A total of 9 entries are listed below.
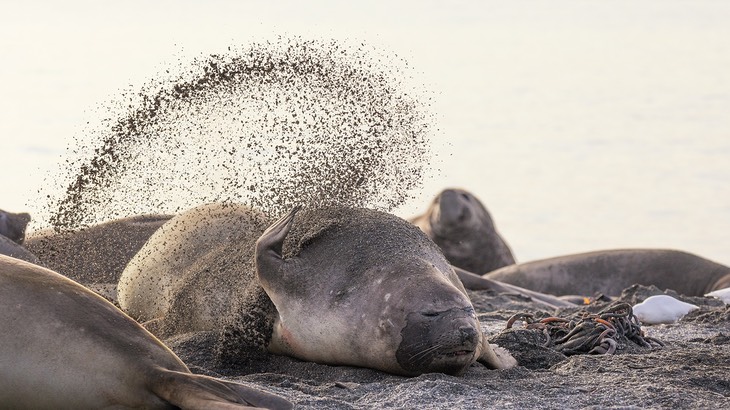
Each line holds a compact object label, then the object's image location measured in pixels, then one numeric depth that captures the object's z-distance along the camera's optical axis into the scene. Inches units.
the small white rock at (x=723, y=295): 818.9
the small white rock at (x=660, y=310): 685.3
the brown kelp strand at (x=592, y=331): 505.7
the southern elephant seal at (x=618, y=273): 1061.8
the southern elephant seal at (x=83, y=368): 333.4
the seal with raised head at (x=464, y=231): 1154.0
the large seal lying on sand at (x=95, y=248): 705.0
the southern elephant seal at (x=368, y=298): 428.8
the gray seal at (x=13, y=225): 754.2
